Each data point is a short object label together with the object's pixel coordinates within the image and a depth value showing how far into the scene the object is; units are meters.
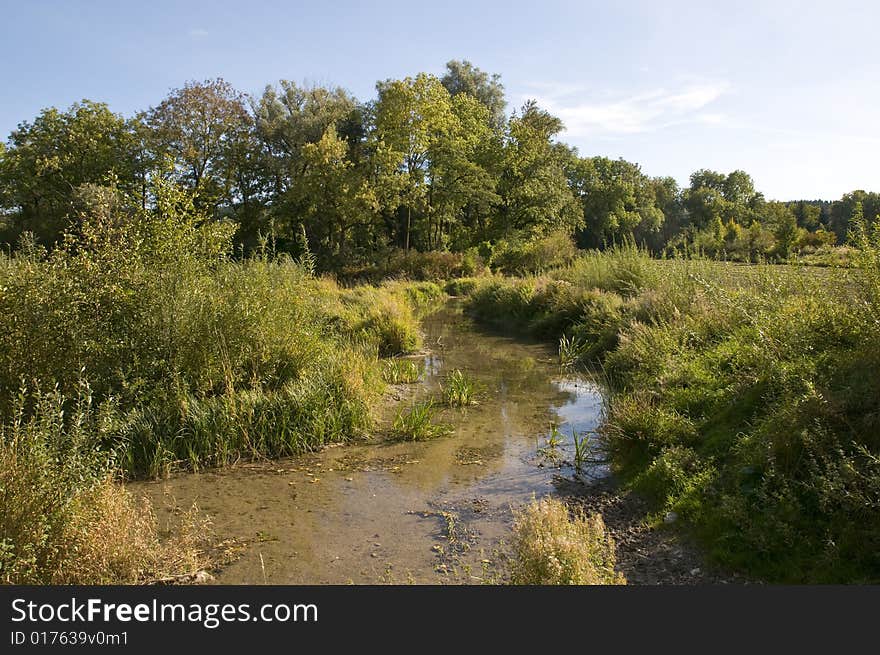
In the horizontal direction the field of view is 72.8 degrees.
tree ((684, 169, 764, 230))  68.00
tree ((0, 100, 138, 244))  34.47
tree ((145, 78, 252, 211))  34.25
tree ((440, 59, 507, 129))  46.38
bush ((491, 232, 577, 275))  29.70
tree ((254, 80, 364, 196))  36.69
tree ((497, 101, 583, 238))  38.94
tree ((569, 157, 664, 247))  57.88
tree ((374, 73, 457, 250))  33.53
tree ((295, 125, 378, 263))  31.61
